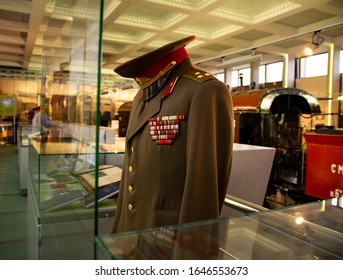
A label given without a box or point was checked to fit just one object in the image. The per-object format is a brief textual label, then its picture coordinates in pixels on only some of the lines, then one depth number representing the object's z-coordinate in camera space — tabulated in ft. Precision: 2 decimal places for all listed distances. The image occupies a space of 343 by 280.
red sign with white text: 15.57
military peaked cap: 4.19
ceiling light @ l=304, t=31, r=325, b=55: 24.35
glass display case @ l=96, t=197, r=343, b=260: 2.39
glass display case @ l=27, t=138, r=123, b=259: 2.87
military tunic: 3.67
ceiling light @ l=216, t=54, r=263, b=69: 24.21
